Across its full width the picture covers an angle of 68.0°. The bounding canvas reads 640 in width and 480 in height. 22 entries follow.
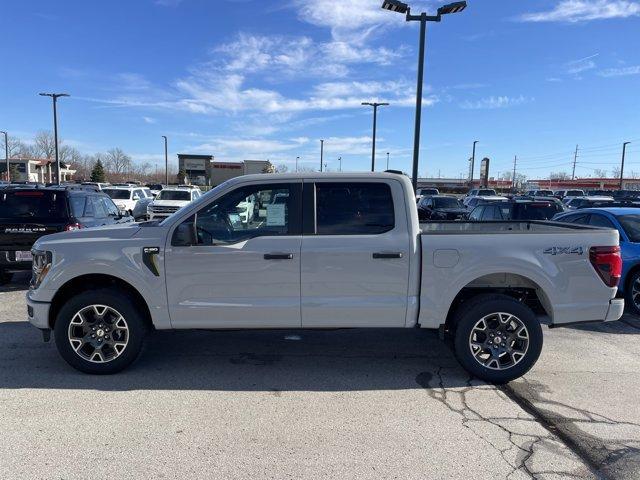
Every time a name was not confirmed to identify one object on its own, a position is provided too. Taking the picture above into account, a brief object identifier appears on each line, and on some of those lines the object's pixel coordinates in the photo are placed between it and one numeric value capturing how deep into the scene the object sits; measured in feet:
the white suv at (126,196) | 78.42
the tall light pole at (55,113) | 115.75
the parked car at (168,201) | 63.31
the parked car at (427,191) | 127.43
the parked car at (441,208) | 65.16
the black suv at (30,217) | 25.40
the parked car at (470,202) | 76.97
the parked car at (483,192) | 125.92
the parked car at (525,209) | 40.68
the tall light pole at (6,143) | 189.18
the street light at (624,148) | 187.58
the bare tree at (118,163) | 402.11
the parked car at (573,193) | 143.71
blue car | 23.36
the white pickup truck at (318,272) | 14.46
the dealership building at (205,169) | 257.96
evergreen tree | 265.13
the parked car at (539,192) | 143.56
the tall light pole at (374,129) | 85.71
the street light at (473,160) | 190.48
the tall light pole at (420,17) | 42.29
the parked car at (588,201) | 56.98
